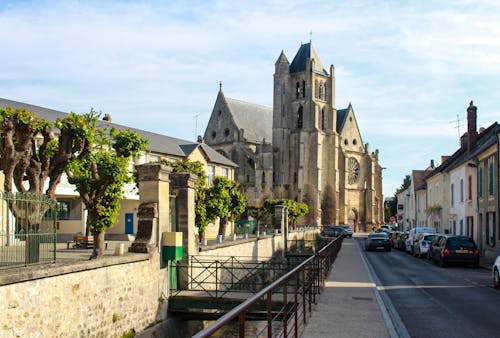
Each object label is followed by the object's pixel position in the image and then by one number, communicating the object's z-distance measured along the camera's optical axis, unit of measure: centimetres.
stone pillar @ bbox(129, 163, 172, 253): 1474
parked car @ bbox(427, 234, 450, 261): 2648
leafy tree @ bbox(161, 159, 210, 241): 2644
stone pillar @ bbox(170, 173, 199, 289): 1756
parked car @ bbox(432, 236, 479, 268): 2392
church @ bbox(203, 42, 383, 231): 7750
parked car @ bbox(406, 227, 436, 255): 3381
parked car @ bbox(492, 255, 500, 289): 1630
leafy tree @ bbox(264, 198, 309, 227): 5569
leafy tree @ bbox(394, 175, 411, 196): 10931
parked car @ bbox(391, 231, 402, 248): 4341
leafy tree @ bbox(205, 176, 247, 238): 2840
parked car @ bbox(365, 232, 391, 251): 3712
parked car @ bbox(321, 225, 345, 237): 5459
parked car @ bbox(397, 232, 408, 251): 3894
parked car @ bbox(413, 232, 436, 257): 3027
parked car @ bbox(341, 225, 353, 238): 6261
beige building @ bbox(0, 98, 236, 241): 3103
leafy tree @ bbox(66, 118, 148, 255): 1789
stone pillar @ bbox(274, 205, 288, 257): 3981
